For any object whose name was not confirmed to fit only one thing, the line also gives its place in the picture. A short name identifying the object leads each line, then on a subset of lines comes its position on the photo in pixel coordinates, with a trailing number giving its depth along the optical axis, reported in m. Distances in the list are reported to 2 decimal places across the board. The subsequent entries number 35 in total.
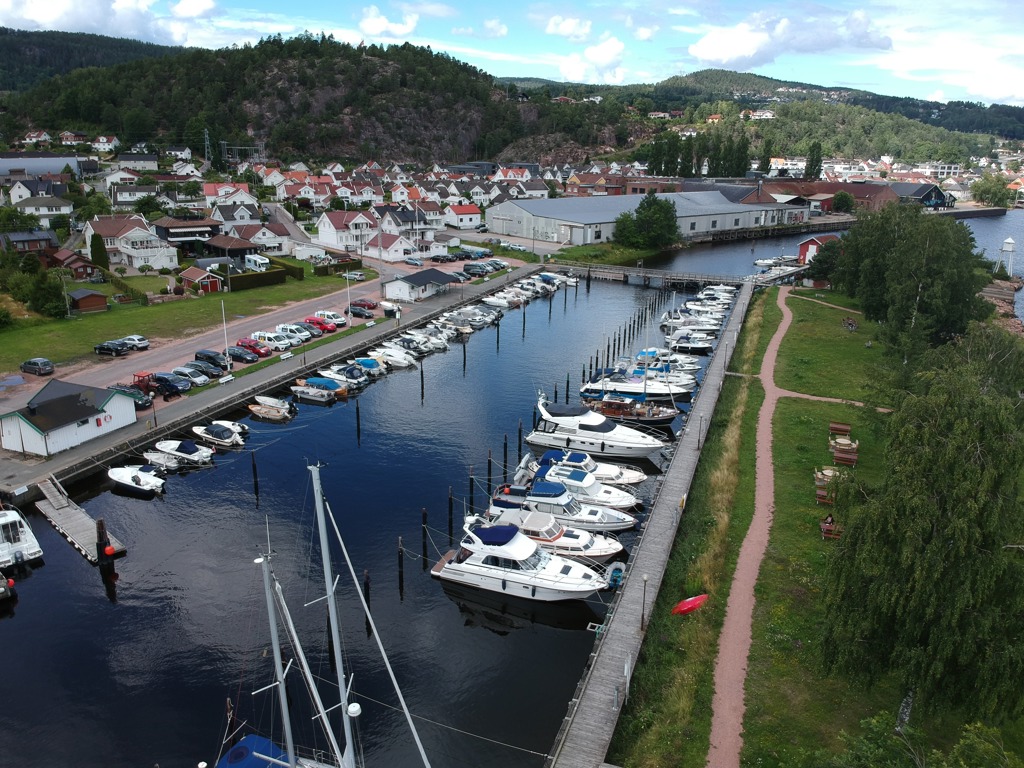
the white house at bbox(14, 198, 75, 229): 101.56
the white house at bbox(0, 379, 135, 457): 38.00
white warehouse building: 110.50
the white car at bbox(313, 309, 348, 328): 63.24
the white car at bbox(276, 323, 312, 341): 58.56
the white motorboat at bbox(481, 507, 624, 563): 31.50
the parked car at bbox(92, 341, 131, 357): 53.12
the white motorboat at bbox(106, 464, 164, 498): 36.91
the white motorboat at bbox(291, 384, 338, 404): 49.69
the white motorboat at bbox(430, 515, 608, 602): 29.03
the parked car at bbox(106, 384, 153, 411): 43.53
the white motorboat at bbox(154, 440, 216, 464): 39.84
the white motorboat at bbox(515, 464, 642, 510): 36.19
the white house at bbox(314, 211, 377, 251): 95.25
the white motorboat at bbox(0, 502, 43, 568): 30.20
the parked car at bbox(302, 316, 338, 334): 62.03
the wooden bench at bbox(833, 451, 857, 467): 36.78
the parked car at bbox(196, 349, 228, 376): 51.81
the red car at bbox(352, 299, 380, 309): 68.25
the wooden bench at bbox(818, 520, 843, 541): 29.97
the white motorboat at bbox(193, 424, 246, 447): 41.97
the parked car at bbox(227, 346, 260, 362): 53.78
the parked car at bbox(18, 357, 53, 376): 48.91
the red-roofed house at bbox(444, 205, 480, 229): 117.50
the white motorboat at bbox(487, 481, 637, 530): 34.09
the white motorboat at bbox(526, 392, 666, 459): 42.53
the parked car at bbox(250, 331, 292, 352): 56.62
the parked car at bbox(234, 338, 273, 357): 54.97
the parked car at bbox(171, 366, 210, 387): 48.59
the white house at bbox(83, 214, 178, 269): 81.25
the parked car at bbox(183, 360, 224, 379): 50.31
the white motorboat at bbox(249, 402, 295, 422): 46.22
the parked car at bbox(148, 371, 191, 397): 46.88
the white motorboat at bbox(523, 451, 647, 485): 38.66
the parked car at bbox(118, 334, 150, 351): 54.25
